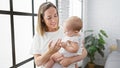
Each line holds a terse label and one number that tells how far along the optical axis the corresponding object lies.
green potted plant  3.14
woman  1.06
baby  1.07
